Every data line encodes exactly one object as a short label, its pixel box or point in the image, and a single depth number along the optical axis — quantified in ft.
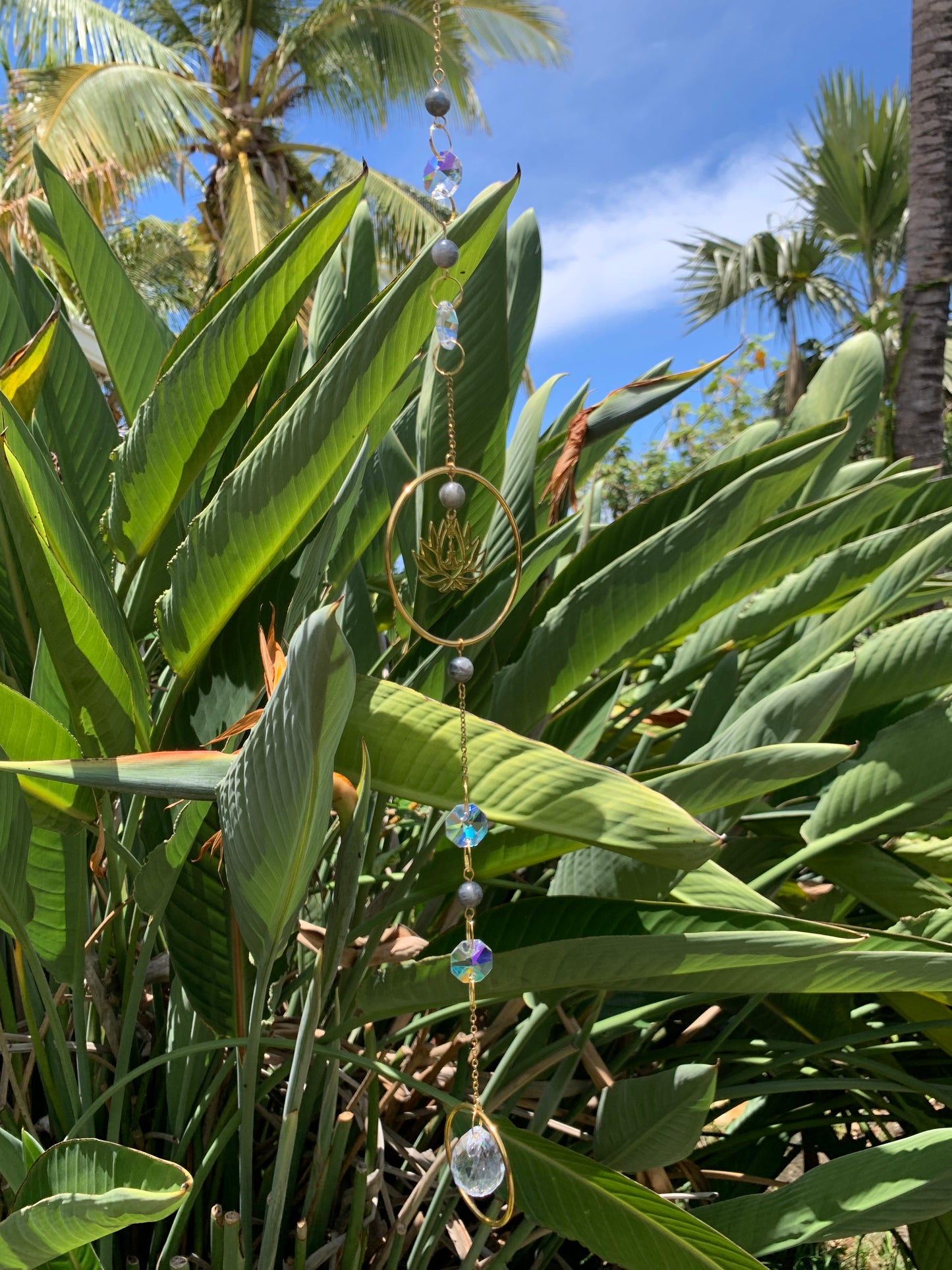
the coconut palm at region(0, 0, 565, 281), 24.52
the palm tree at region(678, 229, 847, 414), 26.43
